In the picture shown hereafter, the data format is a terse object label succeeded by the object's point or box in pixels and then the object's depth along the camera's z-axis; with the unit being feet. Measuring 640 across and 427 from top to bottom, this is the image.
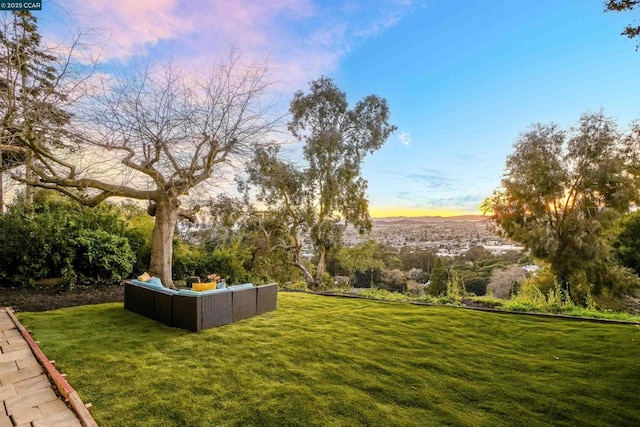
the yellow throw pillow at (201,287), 16.15
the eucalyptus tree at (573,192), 28.91
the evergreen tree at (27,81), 12.00
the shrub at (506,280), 39.70
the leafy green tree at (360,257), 43.42
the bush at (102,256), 22.24
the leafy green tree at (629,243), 36.11
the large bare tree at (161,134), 18.17
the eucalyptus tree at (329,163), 37.52
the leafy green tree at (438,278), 46.06
